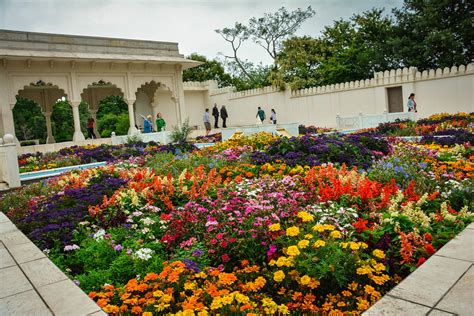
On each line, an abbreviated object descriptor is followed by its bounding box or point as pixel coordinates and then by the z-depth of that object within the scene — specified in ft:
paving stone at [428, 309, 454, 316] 6.56
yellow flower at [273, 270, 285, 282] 8.68
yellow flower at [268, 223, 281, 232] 10.29
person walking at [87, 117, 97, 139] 71.05
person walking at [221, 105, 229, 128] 84.97
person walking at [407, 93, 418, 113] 52.26
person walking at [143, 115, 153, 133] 59.57
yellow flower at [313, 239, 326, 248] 9.09
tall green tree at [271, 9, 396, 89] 81.56
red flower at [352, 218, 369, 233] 10.72
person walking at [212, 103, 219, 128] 86.68
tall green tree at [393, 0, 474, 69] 69.05
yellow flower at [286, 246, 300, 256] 8.93
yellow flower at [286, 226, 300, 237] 9.73
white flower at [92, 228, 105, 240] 13.07
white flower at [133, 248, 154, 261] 10.86
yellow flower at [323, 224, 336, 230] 10.01
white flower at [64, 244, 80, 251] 12.39
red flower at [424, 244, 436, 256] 9.52
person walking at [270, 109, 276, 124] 78.03
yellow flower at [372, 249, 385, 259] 9.23
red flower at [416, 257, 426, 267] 9.23
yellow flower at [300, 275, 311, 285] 8.38
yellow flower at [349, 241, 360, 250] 9.13
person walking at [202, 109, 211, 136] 73.15
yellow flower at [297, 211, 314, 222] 10.54
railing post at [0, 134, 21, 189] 28.81
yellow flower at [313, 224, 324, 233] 9.80
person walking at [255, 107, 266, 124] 76.64
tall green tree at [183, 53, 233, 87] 112.27
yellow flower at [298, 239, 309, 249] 9.21
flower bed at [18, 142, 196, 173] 38.32
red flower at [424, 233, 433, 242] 10.05
